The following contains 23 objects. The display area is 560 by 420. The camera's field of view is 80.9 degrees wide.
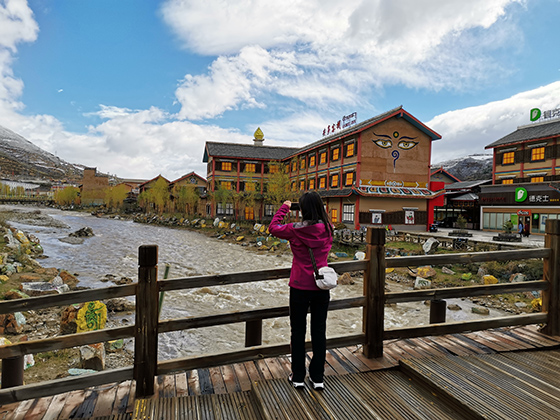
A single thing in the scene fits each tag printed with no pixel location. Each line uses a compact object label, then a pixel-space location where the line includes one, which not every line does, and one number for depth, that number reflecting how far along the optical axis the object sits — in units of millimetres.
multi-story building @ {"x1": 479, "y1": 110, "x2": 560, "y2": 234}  24094
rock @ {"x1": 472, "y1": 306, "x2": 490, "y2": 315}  10250
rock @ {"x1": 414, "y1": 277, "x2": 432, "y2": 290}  13008
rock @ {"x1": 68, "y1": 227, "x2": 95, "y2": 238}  27109
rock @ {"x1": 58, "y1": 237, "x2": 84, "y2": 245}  23286
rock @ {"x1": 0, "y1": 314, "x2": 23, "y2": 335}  6808
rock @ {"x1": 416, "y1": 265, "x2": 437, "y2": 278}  14084
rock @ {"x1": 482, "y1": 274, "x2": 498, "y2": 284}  12532
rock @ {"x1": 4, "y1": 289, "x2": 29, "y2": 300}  8327
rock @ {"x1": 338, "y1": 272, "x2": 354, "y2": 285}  14164
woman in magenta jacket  2834
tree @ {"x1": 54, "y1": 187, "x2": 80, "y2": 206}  89688
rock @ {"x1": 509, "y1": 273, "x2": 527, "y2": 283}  12153
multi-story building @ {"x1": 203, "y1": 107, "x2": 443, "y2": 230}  25578
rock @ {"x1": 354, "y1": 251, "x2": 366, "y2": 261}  17525
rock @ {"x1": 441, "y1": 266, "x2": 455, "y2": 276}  14272
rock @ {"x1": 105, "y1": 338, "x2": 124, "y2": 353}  6391
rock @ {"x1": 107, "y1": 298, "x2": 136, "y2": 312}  8984
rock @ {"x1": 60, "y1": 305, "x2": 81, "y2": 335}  6743
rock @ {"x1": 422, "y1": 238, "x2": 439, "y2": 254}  17638
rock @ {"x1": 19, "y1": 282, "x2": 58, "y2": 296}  9289
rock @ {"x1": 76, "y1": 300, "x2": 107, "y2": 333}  6801
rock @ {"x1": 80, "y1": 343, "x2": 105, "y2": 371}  5211
